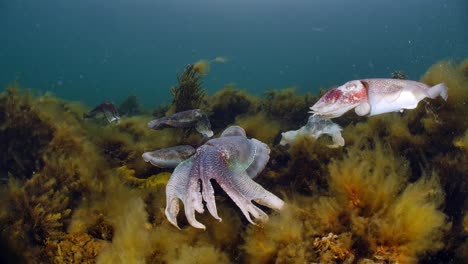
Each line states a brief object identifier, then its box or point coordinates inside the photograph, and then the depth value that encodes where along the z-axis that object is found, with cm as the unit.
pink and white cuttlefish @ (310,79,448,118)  215
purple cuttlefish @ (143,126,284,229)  224
